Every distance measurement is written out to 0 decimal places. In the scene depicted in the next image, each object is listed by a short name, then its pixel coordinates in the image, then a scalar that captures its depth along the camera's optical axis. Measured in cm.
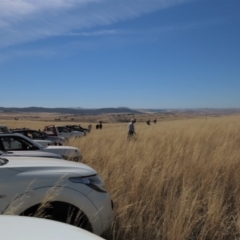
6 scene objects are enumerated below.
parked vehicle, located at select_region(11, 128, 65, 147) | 1264
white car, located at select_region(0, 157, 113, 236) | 328
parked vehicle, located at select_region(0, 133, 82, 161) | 866
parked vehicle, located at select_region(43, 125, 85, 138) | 2214
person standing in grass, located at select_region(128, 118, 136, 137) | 1615
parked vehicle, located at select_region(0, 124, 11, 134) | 1068
